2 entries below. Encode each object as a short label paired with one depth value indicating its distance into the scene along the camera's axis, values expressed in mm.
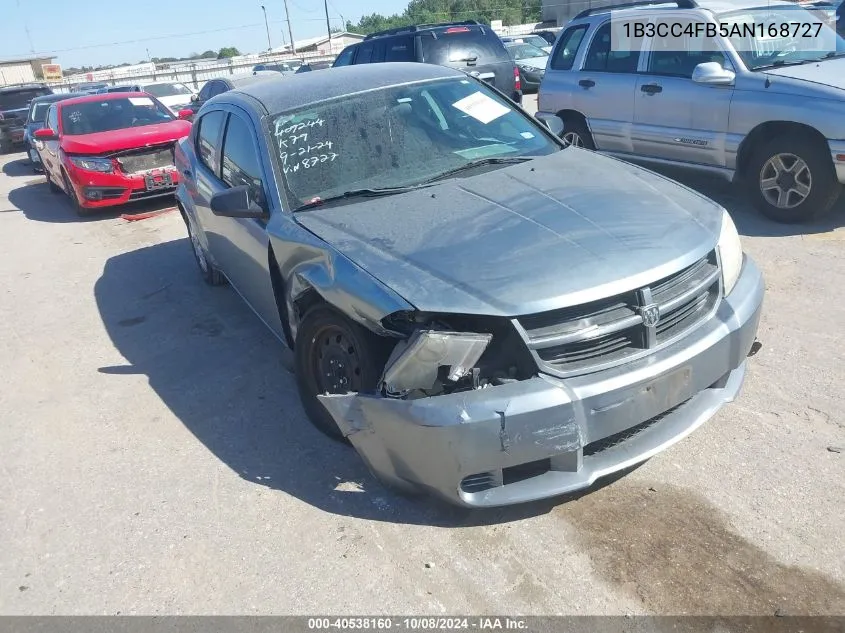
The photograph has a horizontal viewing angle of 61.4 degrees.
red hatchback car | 9773
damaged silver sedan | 2723
